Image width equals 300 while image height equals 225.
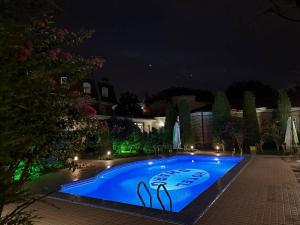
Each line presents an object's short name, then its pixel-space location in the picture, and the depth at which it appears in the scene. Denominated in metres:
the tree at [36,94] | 1.96
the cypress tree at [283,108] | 17.18
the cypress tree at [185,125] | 19.34
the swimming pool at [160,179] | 8.03
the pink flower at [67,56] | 2.42
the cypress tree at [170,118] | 19.90
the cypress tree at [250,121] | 17.10
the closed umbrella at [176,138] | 15.74
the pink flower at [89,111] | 2.63
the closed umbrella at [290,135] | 13.00
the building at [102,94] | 21.87
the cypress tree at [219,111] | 18.21
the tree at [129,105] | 27.18
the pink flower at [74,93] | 2.50
